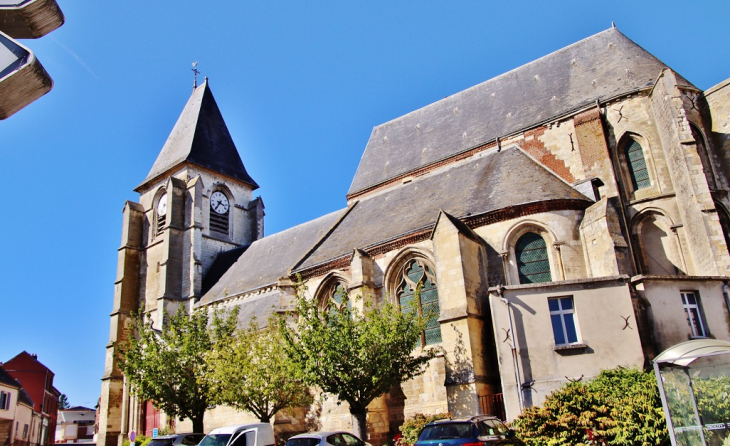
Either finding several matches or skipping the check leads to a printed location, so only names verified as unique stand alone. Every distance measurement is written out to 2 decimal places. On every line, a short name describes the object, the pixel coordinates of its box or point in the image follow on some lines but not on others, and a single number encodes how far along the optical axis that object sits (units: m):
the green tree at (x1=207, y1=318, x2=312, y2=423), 16.37
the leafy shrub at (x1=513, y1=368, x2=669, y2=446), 9.61
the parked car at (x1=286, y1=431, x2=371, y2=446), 11.59
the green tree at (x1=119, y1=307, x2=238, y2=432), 18.36
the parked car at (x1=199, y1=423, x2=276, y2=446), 12.77
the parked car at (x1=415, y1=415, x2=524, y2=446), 9.73
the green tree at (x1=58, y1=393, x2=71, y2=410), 95.53
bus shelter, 7.99
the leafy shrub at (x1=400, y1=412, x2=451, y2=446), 13.59
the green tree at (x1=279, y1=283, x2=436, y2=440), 14.03
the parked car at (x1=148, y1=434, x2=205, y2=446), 15.12
